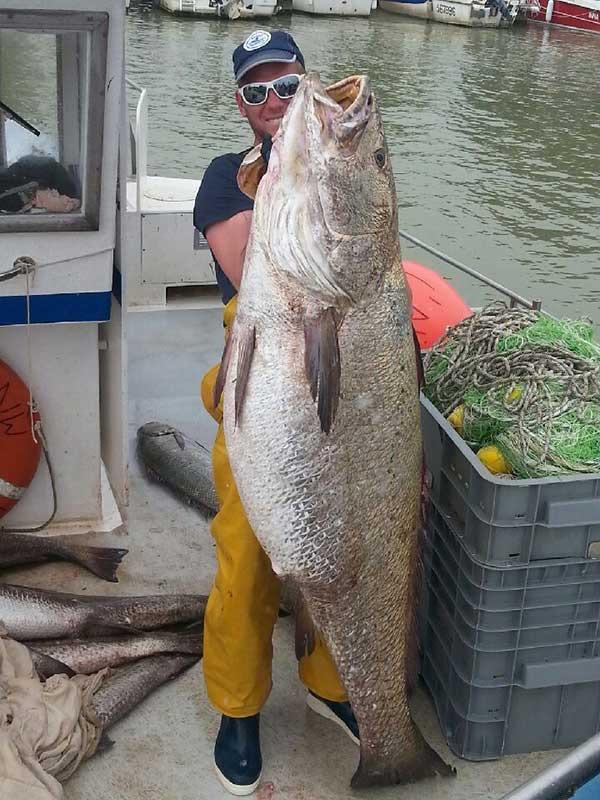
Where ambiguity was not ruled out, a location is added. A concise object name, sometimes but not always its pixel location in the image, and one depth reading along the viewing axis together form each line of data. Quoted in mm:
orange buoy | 4594
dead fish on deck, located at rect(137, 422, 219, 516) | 4734
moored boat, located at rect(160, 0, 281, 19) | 43438
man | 2939
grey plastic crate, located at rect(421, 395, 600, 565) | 2910
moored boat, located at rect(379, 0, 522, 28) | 47500
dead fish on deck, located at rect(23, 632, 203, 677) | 3525
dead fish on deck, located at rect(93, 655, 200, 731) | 3322
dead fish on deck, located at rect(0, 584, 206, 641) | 3645
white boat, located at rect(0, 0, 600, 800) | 3189
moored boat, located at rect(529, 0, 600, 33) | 48406
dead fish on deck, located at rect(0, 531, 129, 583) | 4066
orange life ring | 4070
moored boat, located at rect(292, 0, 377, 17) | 48219
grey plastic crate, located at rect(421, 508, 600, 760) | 3053
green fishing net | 3061
